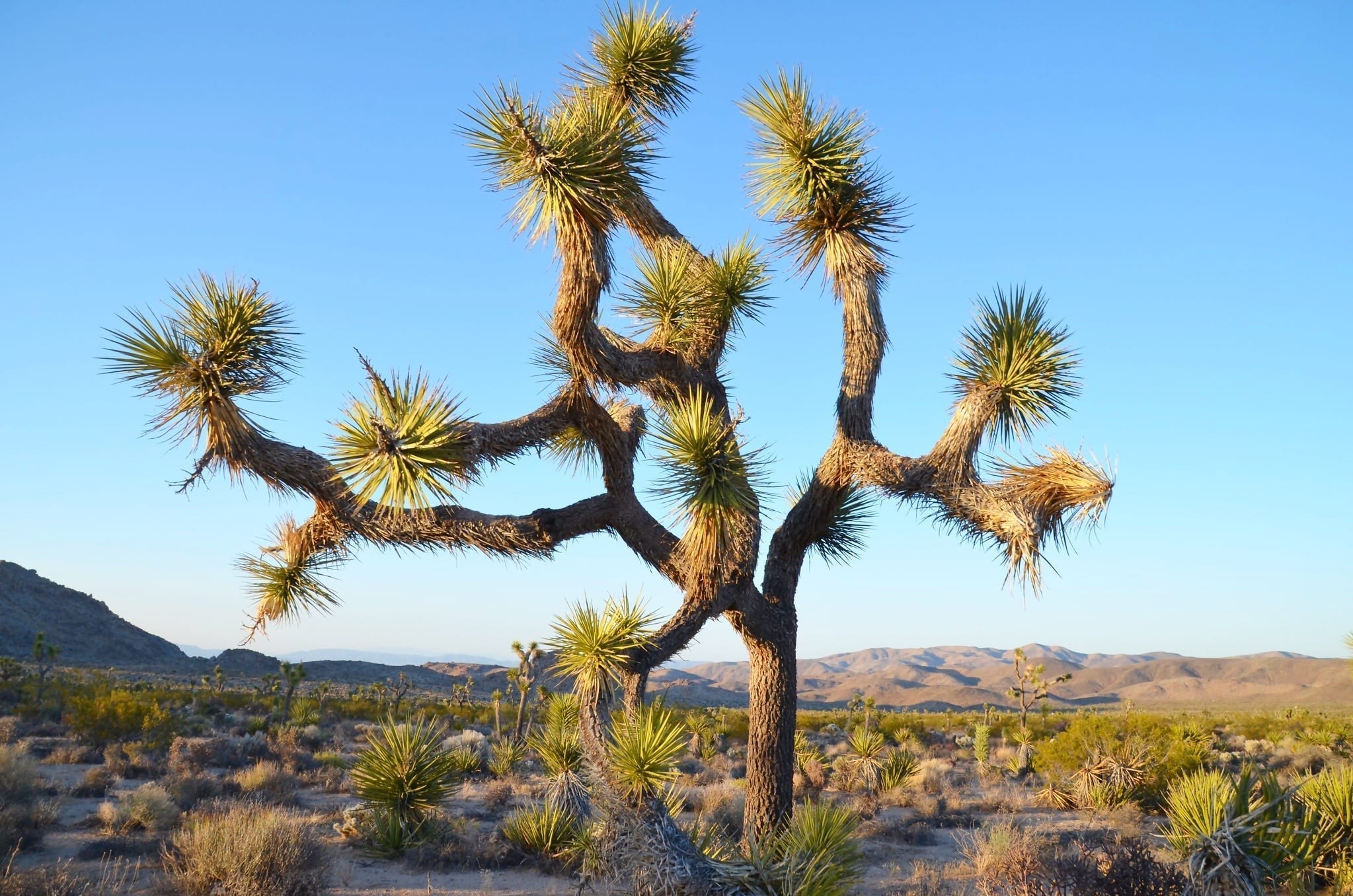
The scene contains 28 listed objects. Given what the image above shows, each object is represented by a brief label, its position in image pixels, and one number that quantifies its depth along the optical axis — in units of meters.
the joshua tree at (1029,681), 21.20
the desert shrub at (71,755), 15.20
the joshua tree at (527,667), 19.23
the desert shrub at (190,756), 14.32
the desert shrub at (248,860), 7.12
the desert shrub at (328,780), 14.22
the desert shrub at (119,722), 16.56
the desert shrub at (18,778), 10.52
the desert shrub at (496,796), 12.79
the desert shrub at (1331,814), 6.99
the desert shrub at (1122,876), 5.68
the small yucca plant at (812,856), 5.72
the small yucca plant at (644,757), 6.15
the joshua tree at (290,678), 24.25
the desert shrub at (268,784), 12.45
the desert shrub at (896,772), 14.66
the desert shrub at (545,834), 8.93
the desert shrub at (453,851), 9.14
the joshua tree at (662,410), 6.35
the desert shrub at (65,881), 6.38
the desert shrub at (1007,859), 6.61
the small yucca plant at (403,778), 8.97
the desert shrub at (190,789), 11.52
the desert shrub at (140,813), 9.91
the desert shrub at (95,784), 12.45
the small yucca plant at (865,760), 14.93
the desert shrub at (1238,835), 5.68
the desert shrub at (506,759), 15.17
